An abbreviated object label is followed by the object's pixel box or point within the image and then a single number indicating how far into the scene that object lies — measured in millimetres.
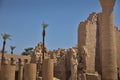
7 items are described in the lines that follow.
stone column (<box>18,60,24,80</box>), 29641
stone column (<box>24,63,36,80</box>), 24891
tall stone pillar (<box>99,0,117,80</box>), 22641
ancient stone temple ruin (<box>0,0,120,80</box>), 26703
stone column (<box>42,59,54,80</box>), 26406
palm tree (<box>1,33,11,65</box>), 40256
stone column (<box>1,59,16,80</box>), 22656
